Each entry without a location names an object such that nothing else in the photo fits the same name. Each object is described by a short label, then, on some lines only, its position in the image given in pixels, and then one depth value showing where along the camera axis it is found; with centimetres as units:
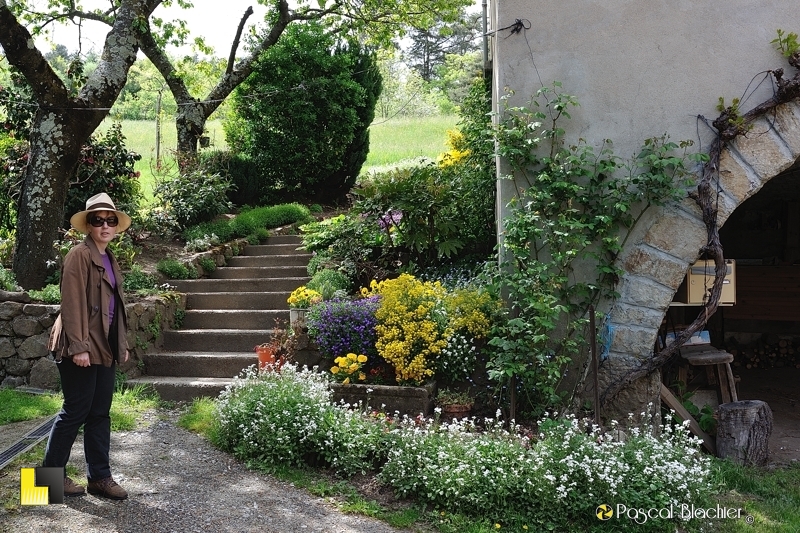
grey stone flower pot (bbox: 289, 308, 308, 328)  653
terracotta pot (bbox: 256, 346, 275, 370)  629
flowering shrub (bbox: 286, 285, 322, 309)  665
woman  371
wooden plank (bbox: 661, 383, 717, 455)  568
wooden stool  615
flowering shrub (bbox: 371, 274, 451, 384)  555
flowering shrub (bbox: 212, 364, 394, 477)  467
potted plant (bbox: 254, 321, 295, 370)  627
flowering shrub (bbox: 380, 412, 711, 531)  407
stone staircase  663
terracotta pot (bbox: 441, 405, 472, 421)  540
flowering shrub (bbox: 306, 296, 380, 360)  588
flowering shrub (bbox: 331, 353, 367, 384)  562
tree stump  534
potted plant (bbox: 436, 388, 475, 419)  541
